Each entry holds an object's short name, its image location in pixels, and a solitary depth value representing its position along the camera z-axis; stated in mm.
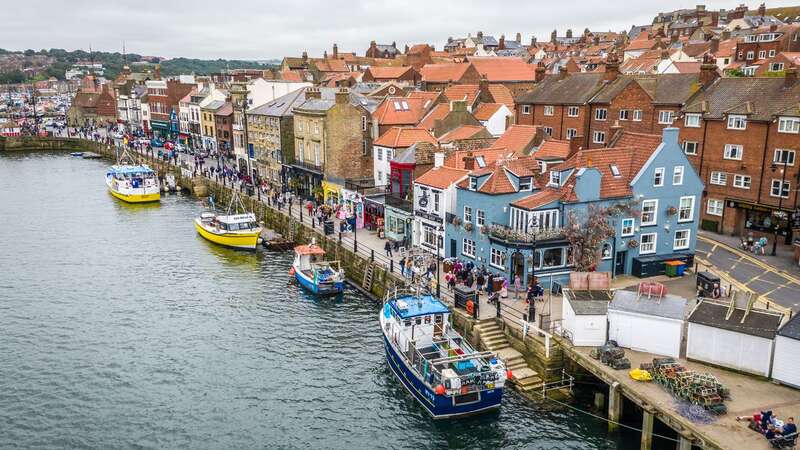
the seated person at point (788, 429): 22047
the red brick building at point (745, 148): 46219
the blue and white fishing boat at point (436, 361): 28828
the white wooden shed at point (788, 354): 25781
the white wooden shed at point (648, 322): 29172
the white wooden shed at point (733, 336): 26906
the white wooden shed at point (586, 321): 30594
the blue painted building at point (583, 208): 39219
